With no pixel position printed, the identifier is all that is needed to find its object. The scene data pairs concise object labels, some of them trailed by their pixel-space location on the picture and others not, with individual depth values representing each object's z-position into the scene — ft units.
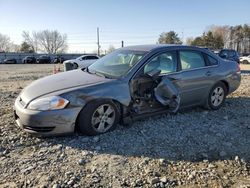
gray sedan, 9.17
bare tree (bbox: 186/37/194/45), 175.65
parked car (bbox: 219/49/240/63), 51.79
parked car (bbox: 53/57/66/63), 103.65
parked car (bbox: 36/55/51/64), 106.64
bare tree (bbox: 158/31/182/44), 163.60
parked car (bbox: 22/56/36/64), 107.09
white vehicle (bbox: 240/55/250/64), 83.44
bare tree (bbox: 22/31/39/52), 224.11
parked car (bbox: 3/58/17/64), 105.42
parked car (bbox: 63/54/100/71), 40.14
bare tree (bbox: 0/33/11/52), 230.40
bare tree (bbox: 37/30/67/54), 234.06
